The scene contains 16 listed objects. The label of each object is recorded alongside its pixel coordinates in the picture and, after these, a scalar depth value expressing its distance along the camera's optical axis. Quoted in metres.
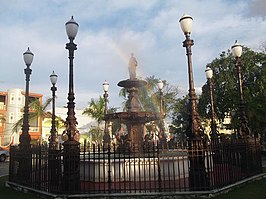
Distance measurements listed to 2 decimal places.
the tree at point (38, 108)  33.85
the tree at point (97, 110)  37.19
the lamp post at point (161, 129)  16.08
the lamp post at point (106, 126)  18.32
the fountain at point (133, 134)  10.11
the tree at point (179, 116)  47.54
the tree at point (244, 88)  29.28
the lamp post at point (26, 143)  10.93
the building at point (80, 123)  54.34
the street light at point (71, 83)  9.60
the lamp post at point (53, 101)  16.95
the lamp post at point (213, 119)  17.80
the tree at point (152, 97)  31.68
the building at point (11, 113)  48.88
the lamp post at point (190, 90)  9.21
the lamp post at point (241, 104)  13.08
